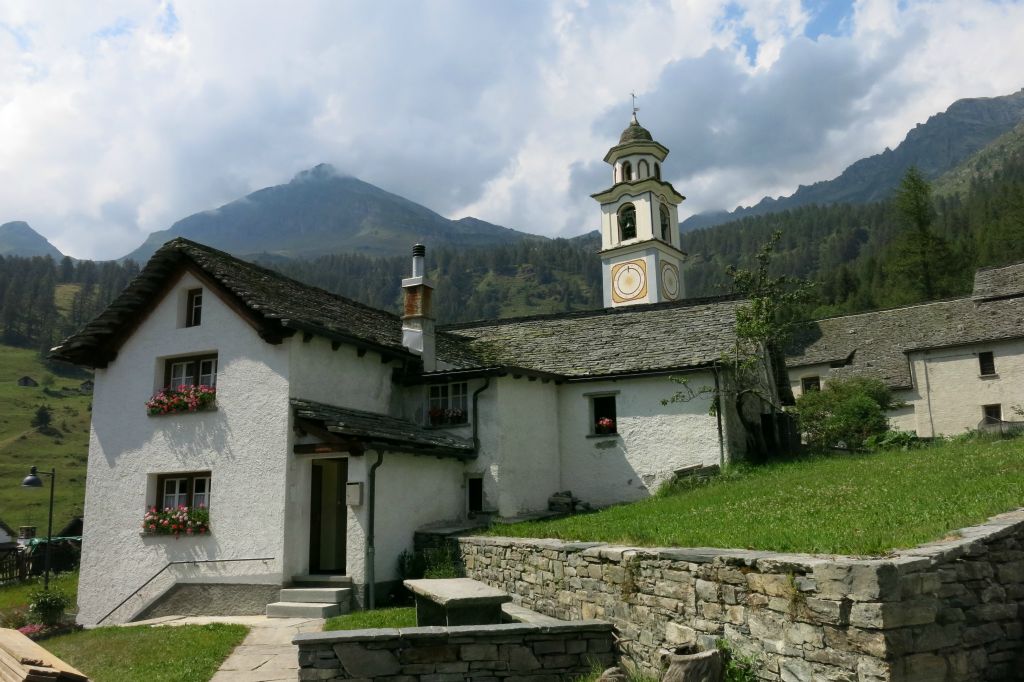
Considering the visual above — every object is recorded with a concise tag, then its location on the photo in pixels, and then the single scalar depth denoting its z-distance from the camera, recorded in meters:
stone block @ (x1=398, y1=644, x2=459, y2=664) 8.21
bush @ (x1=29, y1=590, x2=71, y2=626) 15.01
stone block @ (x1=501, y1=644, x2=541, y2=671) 8.35
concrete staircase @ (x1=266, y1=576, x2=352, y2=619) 12.85
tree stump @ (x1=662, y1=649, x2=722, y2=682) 6.34
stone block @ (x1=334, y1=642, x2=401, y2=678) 8.07
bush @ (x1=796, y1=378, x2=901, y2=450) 25.47
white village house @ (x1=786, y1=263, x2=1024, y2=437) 33.16
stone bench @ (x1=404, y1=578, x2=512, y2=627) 8.90
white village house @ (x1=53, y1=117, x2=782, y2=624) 14.28
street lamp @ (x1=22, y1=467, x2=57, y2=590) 18.34
